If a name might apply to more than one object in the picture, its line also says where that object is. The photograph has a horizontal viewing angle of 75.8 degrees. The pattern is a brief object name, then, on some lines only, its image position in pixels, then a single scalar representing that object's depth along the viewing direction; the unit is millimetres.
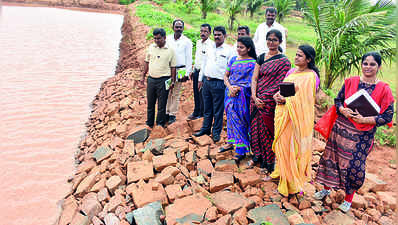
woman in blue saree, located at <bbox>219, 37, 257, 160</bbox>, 3189
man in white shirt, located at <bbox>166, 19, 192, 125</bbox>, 4457
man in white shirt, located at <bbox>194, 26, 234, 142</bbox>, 3629
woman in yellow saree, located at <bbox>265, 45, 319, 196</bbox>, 2592
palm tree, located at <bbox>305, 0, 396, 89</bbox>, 5078
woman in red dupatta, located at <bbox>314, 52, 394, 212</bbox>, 2463
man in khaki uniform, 4078
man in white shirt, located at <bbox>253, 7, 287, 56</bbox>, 4427
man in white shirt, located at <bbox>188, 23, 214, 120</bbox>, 4137
